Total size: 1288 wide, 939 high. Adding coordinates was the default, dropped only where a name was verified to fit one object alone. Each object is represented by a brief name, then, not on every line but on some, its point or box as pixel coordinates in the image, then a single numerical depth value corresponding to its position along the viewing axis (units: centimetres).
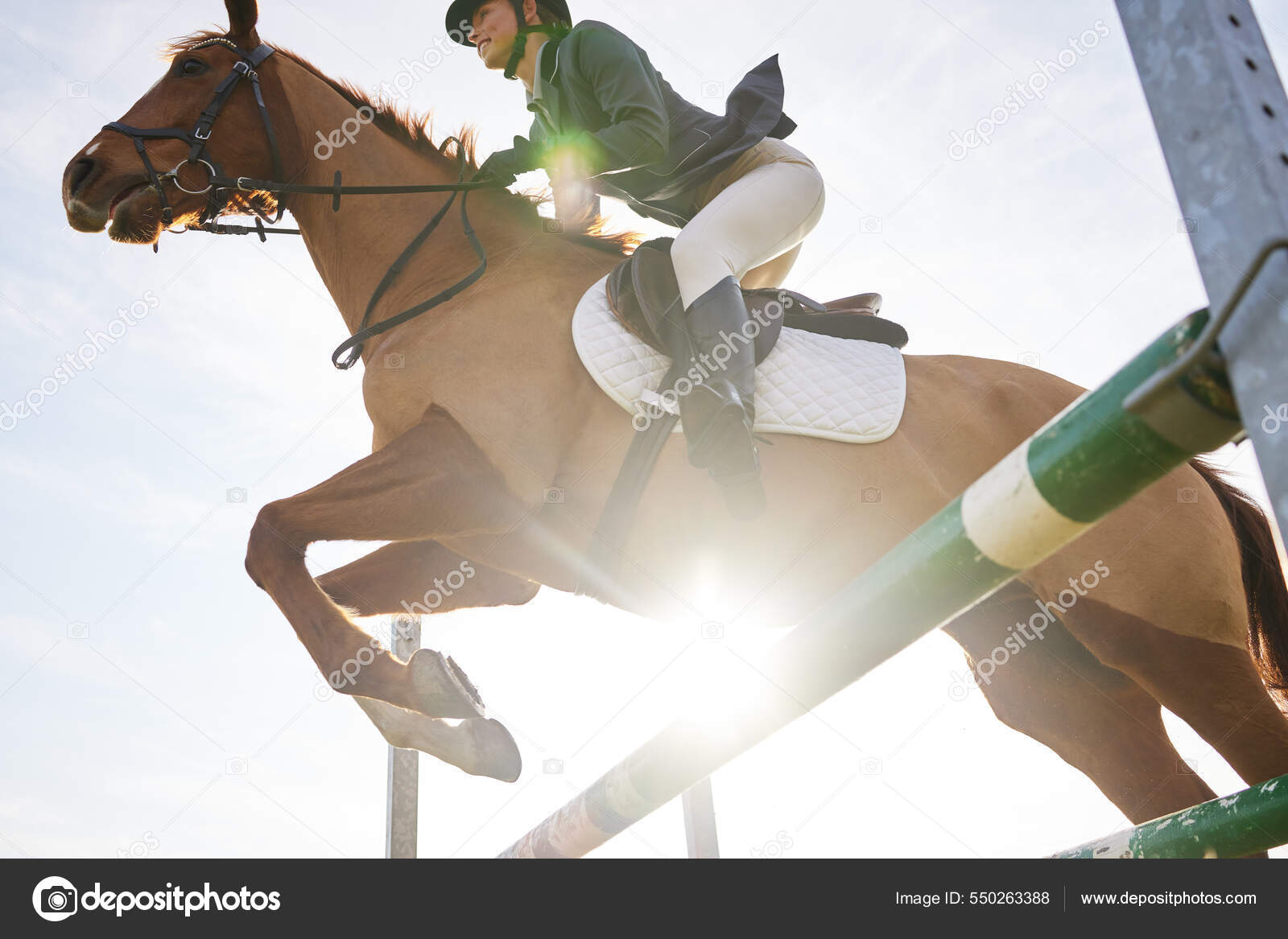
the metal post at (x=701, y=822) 523
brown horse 247
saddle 257
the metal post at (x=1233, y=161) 71
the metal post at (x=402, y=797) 423
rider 253
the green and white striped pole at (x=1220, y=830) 159
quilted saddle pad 263
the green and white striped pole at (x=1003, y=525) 81
